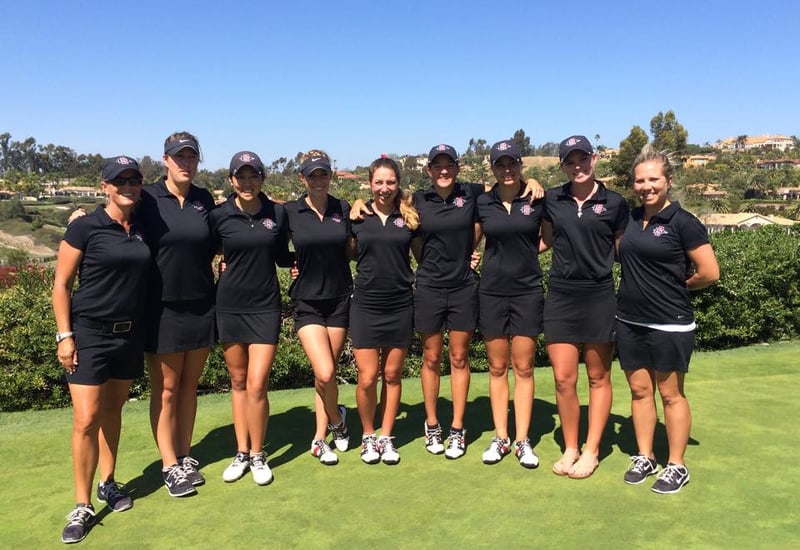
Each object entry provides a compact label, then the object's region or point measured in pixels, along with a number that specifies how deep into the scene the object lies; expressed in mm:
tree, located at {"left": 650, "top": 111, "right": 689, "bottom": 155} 96056
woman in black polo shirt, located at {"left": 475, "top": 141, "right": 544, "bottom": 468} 4367
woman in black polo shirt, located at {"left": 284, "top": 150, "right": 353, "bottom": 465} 4387
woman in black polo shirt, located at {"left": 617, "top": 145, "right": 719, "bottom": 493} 3848
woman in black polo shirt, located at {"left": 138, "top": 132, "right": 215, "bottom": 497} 3932
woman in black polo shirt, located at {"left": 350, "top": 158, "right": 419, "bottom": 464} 4445
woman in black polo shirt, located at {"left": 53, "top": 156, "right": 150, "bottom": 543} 3562
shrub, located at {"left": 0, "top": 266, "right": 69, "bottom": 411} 6055
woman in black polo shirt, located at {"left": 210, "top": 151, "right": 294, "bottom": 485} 4172
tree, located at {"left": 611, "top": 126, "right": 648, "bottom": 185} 72500
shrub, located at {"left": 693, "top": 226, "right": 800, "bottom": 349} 8188
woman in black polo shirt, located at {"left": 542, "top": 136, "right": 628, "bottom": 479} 4141
